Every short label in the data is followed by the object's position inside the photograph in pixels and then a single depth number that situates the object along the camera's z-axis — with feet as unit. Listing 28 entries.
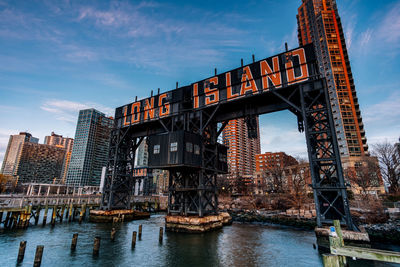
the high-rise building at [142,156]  602.44
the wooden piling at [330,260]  16.87
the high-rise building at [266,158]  442.13
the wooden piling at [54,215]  91.19
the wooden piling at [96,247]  48.78
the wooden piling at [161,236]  60.22
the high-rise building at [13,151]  565.08
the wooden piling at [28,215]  86.68
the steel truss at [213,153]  53.52
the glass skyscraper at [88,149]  455.22
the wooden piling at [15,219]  85.61
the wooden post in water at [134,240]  55.31
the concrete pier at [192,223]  68.54
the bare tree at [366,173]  155.31
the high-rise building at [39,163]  524.11
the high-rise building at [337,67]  231.71
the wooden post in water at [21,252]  44.69
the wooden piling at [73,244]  53.31
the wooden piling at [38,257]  40.37
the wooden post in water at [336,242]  19.23
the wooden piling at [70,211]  108.02
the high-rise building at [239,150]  478.18
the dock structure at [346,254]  16.94
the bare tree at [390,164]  139.64
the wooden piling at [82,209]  106.01
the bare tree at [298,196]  129.59
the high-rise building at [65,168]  608.19
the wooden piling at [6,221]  85.57
